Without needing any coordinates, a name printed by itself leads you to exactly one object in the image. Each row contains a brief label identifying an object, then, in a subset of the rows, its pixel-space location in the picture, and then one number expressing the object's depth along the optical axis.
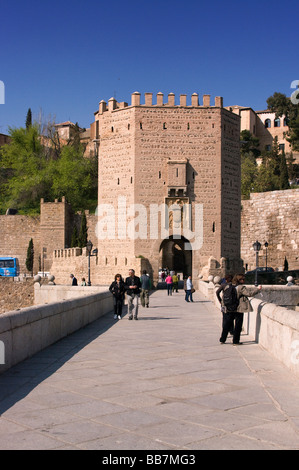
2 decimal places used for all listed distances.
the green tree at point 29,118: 72.46
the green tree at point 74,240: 49.08
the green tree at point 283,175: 54.13
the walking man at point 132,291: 13.44
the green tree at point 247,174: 59.45
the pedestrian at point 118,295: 13.87
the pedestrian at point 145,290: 17.64
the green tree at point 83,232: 49.72
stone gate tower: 33.22
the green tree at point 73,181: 56.66
